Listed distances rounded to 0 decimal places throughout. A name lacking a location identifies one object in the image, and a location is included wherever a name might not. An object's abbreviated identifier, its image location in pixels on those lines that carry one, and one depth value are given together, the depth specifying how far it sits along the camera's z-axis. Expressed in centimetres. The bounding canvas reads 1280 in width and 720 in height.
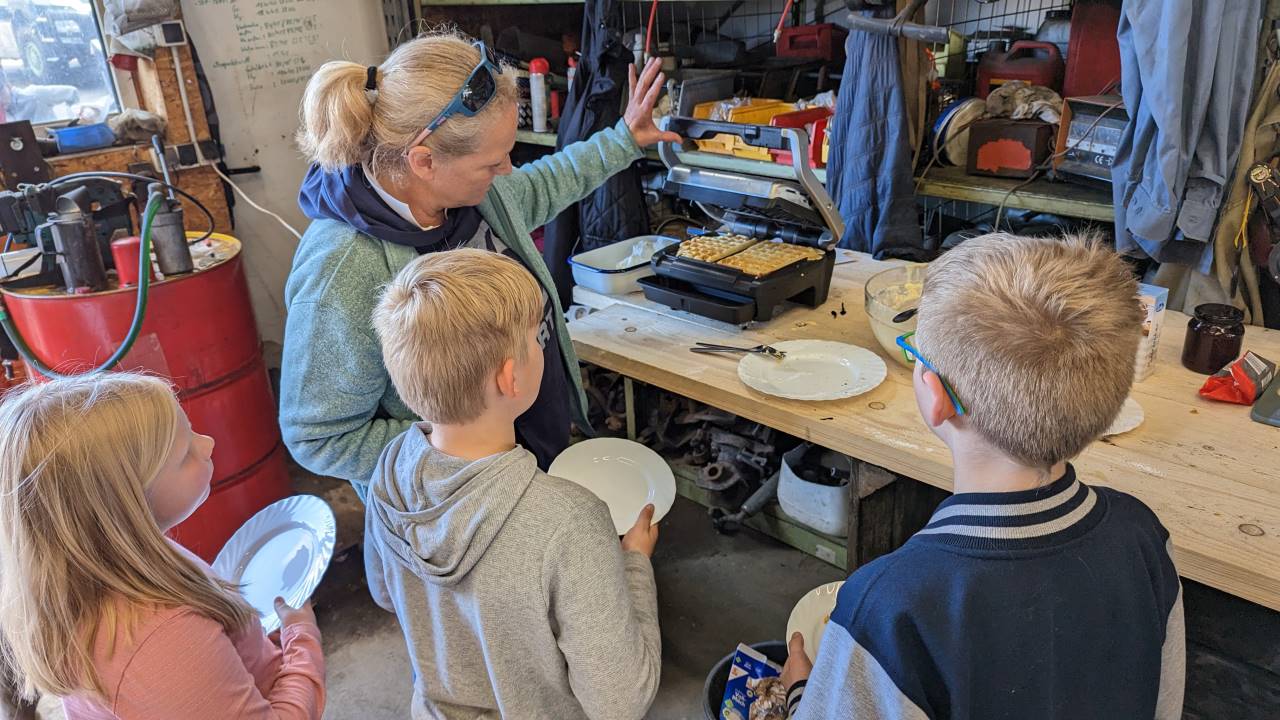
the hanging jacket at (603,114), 308
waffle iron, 190
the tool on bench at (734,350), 184
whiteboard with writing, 323
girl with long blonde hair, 101
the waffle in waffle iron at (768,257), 196
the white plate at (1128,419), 150
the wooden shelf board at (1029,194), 234
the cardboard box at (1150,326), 161
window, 286
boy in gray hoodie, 108
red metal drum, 221
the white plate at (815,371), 169
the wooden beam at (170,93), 306
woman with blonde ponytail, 143
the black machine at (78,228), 219
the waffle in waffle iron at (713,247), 204
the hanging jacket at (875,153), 248
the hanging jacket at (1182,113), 191
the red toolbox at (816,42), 314
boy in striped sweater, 90
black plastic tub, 168
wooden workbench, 123
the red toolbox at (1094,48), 244
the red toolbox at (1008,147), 249
